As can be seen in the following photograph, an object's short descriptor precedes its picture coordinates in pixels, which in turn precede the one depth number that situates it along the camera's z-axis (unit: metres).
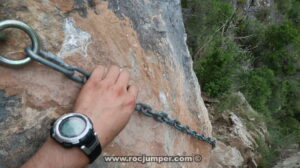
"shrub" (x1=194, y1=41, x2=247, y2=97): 5.25
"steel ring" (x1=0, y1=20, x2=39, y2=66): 0.76
